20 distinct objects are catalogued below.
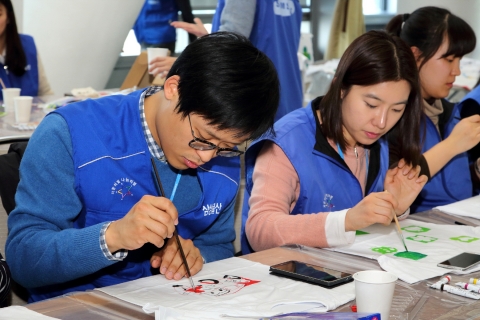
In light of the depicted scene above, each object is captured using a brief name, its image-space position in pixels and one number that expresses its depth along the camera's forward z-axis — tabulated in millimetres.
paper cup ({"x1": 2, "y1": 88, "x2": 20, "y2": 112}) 3279
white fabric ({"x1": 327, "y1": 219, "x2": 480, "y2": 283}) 1450
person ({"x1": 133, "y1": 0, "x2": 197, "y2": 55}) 5078
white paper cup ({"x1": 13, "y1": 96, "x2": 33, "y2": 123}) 2967
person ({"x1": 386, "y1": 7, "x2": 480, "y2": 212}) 2449
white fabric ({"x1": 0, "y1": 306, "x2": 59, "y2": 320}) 1139
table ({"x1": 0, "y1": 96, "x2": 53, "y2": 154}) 2699
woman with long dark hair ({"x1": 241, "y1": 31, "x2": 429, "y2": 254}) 1851
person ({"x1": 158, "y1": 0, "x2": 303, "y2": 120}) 3012
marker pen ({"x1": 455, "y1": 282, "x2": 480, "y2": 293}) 1317
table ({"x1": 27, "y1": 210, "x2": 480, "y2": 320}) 1179
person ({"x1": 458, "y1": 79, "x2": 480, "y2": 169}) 2549
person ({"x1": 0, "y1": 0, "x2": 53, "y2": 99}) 3637
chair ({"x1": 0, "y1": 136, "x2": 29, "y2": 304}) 1641
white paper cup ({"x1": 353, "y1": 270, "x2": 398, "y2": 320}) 1109
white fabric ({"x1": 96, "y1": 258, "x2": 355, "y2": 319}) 1182
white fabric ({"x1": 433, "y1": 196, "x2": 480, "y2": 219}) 2004
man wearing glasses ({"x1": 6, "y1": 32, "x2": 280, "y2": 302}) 1352
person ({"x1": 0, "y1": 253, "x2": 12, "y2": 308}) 1447
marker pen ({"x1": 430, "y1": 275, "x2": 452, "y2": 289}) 1351
